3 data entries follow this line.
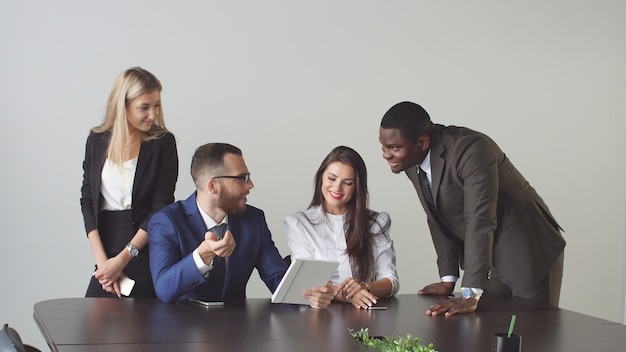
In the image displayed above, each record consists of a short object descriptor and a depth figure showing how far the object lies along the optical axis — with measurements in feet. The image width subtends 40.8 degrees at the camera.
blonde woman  12.34
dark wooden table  7.98
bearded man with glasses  11.25
